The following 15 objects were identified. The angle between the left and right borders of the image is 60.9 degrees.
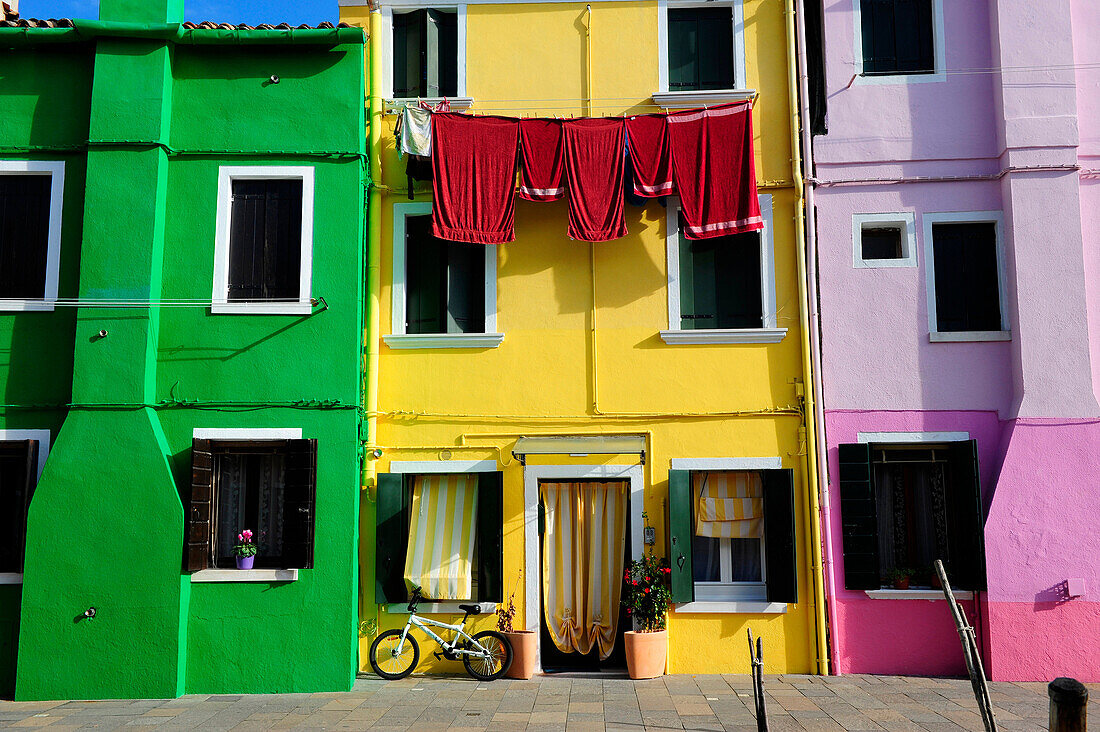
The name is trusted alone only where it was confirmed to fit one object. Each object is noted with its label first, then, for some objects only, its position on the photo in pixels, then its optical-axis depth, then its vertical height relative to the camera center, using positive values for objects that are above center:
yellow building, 11.05 +1.26
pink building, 10.68 +1.54
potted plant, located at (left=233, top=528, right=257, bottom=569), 10.45 -1.04
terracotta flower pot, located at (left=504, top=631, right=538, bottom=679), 10.72 -2.24
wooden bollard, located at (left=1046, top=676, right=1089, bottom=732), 5.82 -1.55
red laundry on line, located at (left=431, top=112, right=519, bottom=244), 11.38 +3.46
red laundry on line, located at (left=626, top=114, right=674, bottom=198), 11.30 +3.66
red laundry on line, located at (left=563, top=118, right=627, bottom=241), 11.31 +3.39
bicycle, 10.73 -2.22
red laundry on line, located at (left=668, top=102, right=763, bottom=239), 11.31 +3.47
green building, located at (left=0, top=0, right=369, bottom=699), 10.17 +1.21
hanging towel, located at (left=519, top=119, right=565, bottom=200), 11.41 +3.61
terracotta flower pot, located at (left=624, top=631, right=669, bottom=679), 10.59 -2.22
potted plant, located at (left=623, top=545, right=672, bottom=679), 10.60 -1.84
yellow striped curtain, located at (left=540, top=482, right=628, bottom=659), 11.25 -1.26
